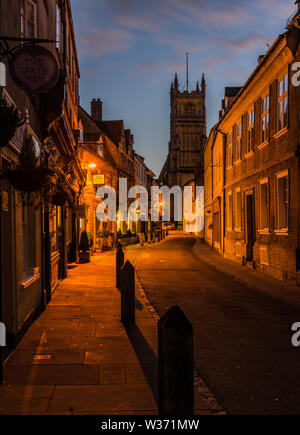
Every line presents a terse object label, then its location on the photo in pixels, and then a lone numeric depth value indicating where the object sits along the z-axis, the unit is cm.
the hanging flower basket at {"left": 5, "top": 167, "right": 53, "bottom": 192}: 609
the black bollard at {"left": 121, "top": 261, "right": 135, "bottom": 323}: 880
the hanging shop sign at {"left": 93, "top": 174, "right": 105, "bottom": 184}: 2934
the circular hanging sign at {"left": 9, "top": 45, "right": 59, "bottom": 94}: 646
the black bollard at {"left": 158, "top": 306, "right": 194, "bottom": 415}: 384
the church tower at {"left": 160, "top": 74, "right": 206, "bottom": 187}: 11256
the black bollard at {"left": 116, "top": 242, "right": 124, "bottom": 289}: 1405
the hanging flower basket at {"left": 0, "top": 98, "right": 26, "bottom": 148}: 479
